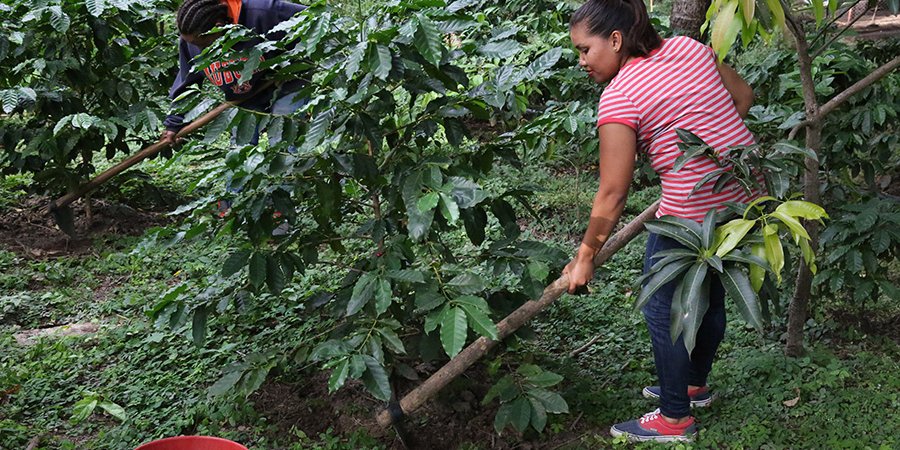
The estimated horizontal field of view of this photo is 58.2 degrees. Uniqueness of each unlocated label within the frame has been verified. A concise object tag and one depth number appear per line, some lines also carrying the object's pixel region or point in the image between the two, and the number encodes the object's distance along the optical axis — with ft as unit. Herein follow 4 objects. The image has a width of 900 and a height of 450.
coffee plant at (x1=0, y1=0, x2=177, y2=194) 13.88
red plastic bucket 7.47
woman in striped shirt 7.63
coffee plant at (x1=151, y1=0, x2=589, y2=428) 7.61
